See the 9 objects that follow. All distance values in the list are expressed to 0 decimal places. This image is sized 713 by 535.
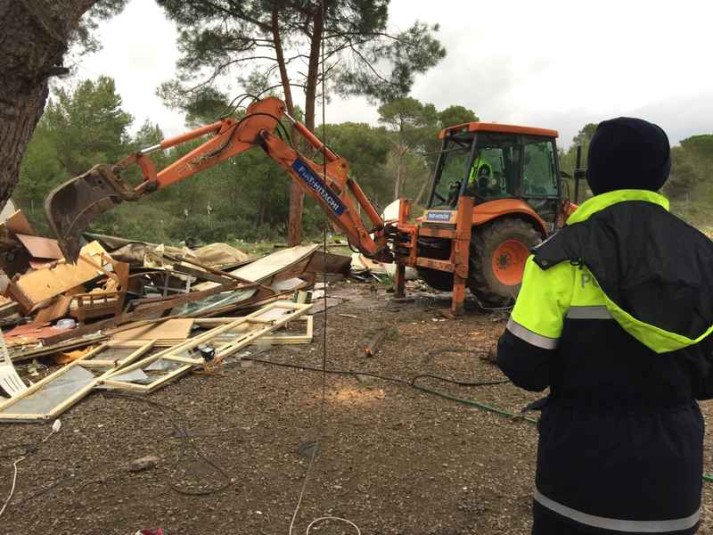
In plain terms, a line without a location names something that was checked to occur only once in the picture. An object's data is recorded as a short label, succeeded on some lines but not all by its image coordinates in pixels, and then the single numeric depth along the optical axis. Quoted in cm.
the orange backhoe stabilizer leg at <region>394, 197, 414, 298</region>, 862
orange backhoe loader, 649
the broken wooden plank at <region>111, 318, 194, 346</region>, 607
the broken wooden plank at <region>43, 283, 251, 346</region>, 614
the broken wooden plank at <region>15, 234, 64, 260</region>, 813
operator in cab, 748
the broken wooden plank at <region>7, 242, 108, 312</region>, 698
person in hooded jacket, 138
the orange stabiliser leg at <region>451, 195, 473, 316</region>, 704
